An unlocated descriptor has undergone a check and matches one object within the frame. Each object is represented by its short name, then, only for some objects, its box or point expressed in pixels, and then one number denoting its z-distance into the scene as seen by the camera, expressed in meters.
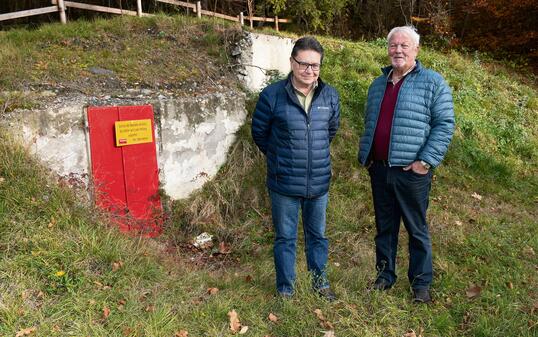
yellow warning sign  4.76
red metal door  4.62
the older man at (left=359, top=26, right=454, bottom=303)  3.20
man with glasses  3.21
